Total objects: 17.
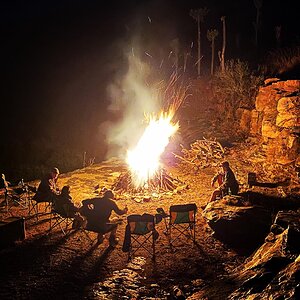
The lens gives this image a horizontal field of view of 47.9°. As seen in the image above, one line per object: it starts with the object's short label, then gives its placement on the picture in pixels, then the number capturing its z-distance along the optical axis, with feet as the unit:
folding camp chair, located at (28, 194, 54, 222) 30.71
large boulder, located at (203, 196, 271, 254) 23.86
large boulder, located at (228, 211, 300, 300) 12.93
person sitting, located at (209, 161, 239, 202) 31.22
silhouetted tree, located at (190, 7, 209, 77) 102.74
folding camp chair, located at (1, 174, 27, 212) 33.17
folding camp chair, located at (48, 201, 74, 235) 26.20
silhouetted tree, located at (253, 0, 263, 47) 96.53
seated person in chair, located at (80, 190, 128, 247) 23.97
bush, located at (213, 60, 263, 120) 66.33
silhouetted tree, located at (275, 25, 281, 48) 89.97
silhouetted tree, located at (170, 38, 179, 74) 105.19
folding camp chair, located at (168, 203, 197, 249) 23.85
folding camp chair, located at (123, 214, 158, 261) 22.11
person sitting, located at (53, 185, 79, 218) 26.21
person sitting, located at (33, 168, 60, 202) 29.35
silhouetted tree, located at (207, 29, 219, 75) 96.78
